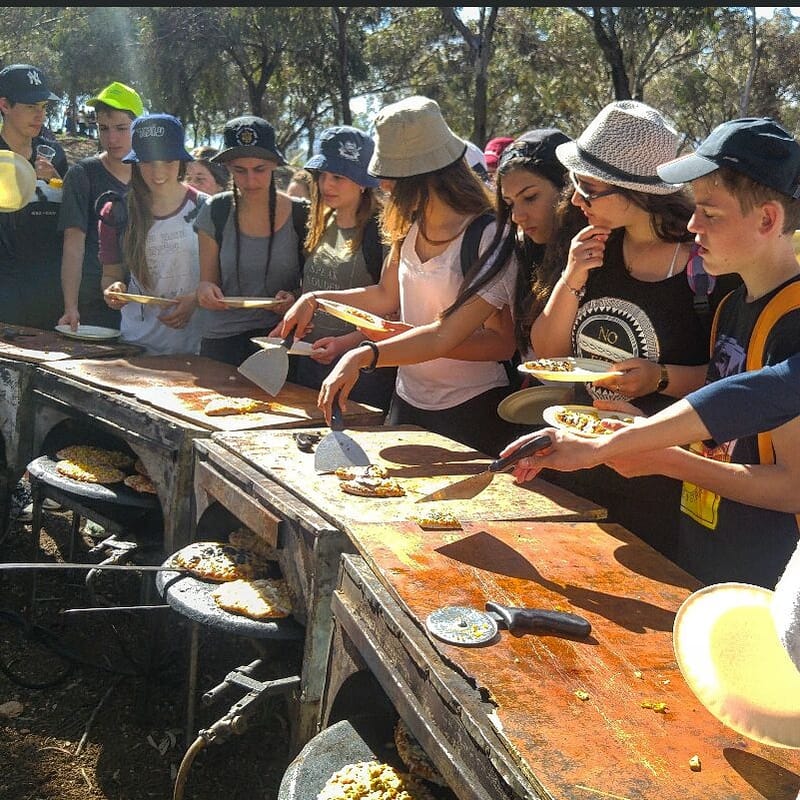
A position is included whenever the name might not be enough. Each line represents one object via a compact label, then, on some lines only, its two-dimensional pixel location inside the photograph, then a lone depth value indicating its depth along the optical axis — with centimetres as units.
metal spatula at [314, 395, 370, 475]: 286
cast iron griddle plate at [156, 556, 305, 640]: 251
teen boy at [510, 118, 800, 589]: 204
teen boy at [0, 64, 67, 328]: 549
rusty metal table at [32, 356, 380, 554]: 328
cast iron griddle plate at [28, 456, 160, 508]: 354
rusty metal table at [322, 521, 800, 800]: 141
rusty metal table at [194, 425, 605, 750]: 241
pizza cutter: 180
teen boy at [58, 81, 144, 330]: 532
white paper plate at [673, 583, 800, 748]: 120
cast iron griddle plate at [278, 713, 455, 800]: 197
